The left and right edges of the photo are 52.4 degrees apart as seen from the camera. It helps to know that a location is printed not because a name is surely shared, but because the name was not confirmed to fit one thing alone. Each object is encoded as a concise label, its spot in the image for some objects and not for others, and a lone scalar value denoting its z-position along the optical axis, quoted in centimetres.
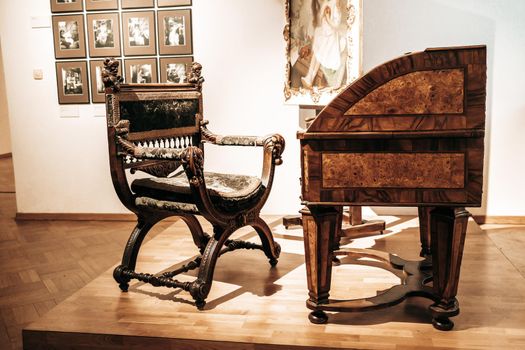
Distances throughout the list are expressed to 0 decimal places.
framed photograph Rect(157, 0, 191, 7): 468
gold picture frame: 362
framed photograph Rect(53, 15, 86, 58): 485
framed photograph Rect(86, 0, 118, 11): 477
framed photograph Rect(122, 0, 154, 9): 473
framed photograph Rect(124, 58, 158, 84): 481
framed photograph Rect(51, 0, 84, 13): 483
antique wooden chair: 259
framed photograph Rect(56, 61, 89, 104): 491
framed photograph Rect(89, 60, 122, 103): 489
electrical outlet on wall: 496
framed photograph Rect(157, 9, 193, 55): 470
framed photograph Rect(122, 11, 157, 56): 475
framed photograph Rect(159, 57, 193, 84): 476
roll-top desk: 204
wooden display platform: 222
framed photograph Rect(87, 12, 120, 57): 480
